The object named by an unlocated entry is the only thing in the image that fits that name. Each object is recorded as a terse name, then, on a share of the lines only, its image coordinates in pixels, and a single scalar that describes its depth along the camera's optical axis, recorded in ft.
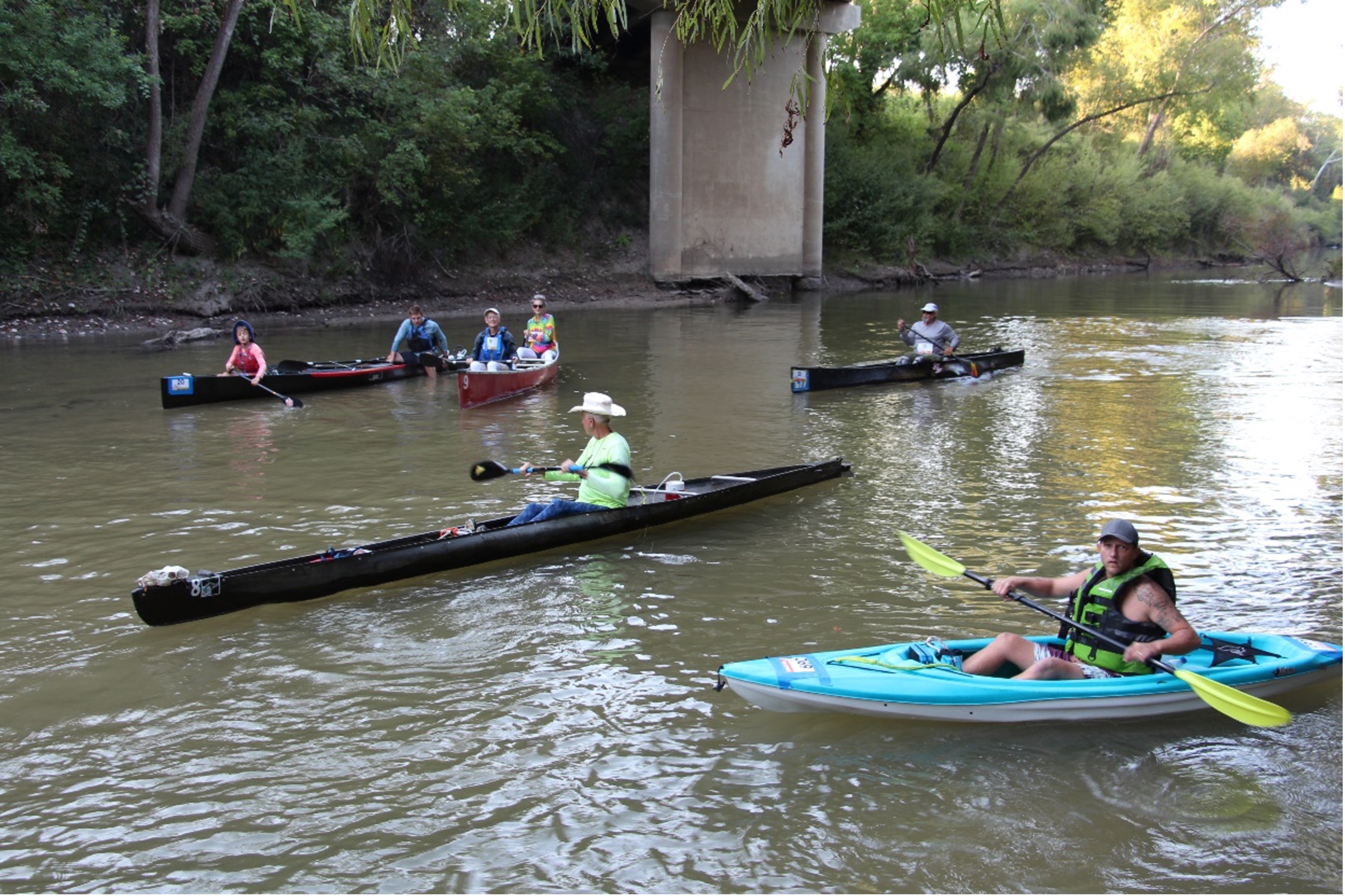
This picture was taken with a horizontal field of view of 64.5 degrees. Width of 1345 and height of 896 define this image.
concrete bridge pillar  93.61
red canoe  42.78
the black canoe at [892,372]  46.96
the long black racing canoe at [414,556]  20.12
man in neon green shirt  25.00
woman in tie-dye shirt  49.12
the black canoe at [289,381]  42.06
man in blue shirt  49.98
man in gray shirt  51.49
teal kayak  16.40
